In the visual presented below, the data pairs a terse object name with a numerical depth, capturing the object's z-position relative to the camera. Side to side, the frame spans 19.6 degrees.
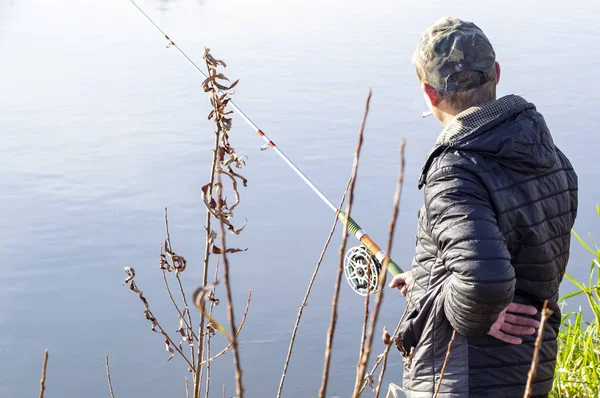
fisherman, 3.69
